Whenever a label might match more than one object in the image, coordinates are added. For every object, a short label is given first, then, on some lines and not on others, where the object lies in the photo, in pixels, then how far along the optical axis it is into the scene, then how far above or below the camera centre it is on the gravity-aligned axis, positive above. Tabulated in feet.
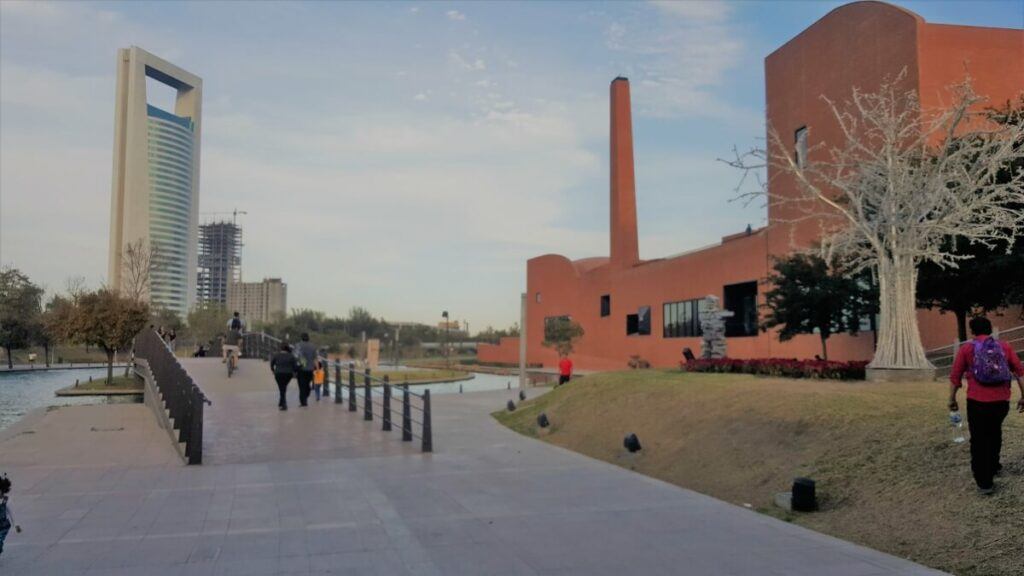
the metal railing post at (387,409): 42.20 -4.40
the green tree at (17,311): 126.72 +4.69
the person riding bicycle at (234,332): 85.50 +0.47
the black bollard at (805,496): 22.80 -5.14
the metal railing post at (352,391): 48.87 -3.80
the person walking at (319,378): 55.62 -3.29
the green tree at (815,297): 59.67 +3.18
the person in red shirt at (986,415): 19.10 -2.17
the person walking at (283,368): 48.49 -2.18
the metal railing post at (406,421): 39.40 -4.73
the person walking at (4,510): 16.08 -3.97
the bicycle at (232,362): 72.18 -2.64
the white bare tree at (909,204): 42.34 +8.10
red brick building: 70.95 +16.94
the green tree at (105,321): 85.46 +1.79
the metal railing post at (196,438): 32.35 -4.62
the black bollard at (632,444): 35.78 -5.43
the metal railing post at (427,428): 36.91 -4.80
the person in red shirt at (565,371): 75.15 -3.75
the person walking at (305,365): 51.14 -2.14
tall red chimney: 153.28 +32.96
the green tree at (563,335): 159.63 +0.09
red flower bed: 46.11 -2.34
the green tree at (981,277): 50.11 +4.28
